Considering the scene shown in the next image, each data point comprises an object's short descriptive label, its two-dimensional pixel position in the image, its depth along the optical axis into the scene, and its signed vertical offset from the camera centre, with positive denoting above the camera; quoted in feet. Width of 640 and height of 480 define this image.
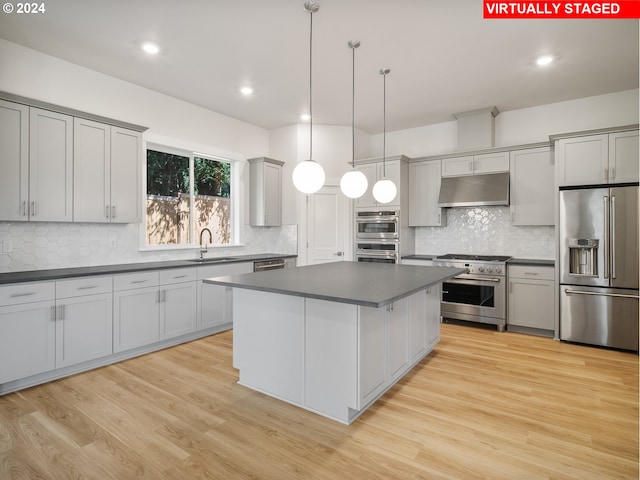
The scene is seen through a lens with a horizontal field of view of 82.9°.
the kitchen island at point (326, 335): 7.91 -2.31
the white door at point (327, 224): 19.52 +0.90
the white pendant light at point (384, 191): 11.69 +1.63
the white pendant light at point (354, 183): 10.71 +1.71
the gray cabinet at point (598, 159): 13.01 +3.06
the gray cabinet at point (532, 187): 15.47 +2.36
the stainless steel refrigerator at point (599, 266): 12.83 -0.94
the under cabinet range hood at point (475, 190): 16.20 +2.34
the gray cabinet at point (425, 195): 18.22 +2.35
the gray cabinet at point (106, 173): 11.82 +2.35
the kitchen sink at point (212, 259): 14.90 -0.81
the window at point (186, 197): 15.43 +2.04
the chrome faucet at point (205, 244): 16.44 -0.01
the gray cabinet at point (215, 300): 14.47 -2.45
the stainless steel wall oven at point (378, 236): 18.28 +0.23
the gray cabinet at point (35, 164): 10.27 +2.31
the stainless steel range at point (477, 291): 15.71 -2.26
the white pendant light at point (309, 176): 9.00 +1.61
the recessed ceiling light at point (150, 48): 11.23 +6.08
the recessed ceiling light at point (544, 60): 11.99 +6.08
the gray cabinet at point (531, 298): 14.82 -2.39
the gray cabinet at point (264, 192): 18.56 +2.56
